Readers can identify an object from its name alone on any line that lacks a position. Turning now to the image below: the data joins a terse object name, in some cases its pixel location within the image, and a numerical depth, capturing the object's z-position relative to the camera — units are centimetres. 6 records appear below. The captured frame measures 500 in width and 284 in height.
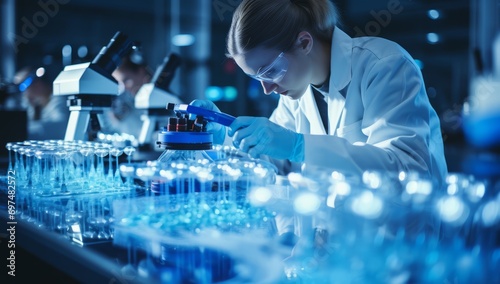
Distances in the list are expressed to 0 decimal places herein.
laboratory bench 83
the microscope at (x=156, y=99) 296
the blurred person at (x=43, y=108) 353
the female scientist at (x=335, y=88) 164
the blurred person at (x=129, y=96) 434
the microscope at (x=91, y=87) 209
